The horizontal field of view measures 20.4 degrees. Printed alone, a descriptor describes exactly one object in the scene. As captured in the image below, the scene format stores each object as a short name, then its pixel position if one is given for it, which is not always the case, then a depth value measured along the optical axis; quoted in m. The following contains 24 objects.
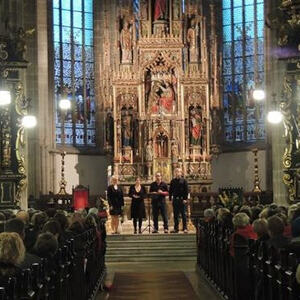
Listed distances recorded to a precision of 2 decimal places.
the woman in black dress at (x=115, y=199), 23.80
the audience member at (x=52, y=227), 11.25
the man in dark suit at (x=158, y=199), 23.67
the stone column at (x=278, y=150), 22.77
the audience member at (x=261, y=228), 10.62
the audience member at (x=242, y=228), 11.98
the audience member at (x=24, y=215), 14.37
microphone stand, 24.40
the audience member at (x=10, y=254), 7.38
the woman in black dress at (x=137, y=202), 23.70
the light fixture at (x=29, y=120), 22.36
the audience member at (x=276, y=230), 9.63
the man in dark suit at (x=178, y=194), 23.55
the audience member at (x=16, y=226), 10.19
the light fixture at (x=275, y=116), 21.72
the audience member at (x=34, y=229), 11.08
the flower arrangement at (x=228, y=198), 26.16
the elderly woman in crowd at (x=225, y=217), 14.52
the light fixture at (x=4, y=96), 19.38
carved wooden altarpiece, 32.03
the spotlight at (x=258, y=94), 28.05
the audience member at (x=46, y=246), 9.39
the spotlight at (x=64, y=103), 30.61
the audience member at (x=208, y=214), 18.09
